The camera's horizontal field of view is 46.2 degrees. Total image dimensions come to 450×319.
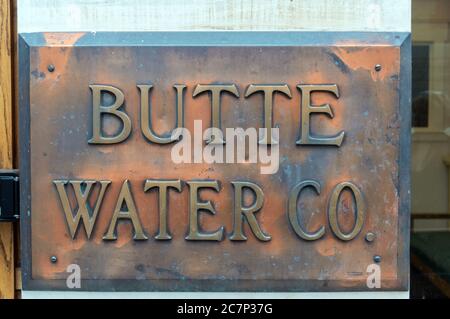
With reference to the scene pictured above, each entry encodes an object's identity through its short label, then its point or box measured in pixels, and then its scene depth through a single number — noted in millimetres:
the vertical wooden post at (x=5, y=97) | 1832
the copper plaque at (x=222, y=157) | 1697
